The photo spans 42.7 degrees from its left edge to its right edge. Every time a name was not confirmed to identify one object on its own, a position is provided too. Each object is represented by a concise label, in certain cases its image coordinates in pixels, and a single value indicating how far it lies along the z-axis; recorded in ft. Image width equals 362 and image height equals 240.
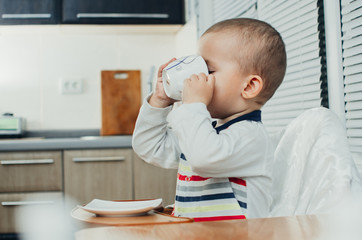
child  2.97
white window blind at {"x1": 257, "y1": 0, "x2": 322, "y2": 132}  5.24
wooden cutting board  10.10
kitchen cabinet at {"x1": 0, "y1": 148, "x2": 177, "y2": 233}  8.30
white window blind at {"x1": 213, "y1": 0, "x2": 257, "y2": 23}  7.45
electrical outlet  10.51
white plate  2.16
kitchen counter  8.25
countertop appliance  9.68
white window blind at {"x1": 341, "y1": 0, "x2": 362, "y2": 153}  4.43
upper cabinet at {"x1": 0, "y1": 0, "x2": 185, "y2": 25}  9.57
